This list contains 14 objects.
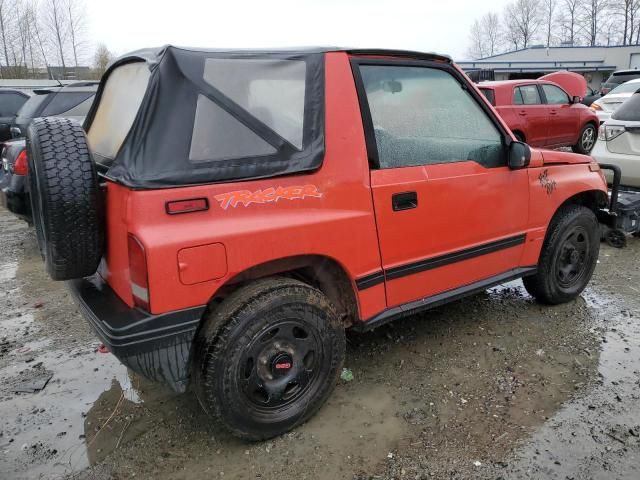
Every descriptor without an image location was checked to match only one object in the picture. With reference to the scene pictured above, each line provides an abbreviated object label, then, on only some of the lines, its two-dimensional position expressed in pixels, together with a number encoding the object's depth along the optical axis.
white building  33.34
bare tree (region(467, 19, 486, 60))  77.89
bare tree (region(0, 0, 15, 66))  36.03
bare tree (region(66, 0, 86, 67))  41.16
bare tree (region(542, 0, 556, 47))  70.06
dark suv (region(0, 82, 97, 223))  7.84
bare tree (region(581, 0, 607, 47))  63.06
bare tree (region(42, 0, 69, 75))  40.50
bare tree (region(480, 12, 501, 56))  77.56
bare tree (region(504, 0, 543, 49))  72.62
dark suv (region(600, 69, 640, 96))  17.61
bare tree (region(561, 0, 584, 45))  65.44
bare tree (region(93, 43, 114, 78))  36.84
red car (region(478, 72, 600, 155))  9.83
